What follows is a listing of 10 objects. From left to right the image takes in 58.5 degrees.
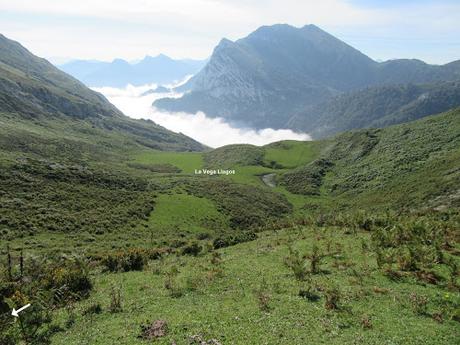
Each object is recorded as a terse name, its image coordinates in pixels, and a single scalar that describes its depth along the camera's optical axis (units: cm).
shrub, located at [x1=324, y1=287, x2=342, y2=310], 1998
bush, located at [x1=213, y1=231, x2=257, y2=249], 4116
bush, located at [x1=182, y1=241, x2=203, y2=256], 3719
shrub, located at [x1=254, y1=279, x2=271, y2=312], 2011
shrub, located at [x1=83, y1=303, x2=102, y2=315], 2088
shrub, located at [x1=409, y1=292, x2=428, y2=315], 1955
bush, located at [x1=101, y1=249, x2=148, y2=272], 3075
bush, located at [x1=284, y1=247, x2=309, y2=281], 2450
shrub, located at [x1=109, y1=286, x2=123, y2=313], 2097
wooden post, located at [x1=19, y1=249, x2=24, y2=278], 2551
